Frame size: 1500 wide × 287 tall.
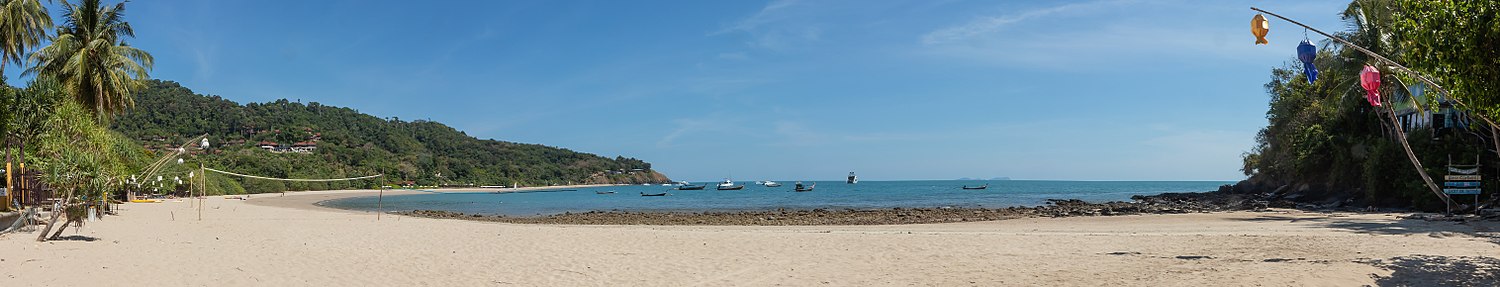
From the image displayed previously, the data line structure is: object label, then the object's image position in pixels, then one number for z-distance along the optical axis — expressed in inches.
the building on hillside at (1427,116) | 977.5
